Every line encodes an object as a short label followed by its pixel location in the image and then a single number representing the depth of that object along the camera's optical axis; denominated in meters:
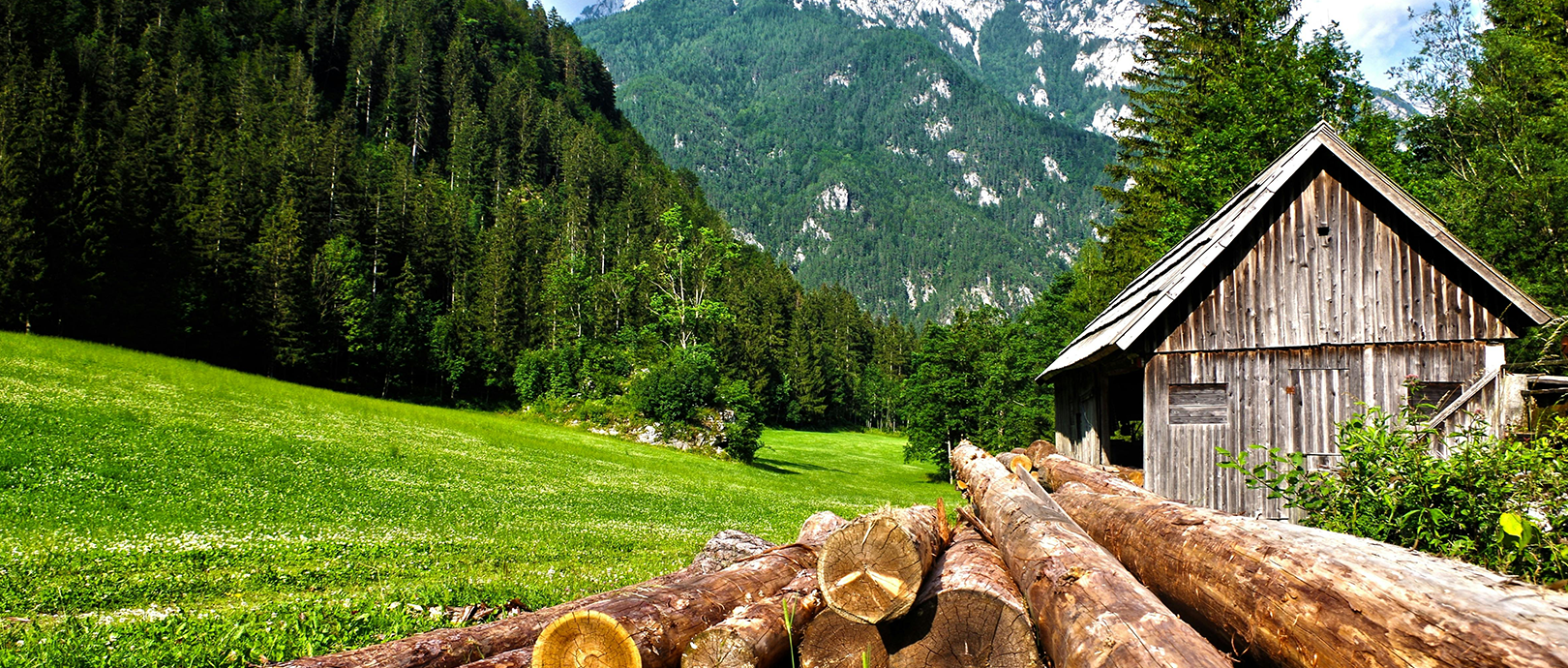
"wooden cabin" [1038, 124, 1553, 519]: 12.33
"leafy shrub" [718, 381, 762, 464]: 42.91
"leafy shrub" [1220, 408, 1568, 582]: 5.86
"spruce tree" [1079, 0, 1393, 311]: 25.08
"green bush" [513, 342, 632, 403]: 60.50
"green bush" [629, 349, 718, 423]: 44.91
